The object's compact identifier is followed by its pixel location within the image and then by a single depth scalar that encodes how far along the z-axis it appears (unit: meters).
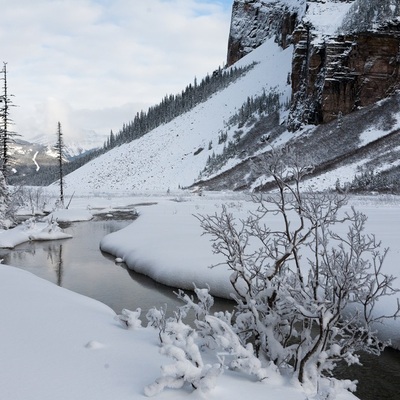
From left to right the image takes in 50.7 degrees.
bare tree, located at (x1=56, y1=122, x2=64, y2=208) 46.56
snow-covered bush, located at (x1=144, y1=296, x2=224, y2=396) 4.62
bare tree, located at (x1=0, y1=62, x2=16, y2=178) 30.30
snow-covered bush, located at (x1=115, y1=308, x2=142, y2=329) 7.54
